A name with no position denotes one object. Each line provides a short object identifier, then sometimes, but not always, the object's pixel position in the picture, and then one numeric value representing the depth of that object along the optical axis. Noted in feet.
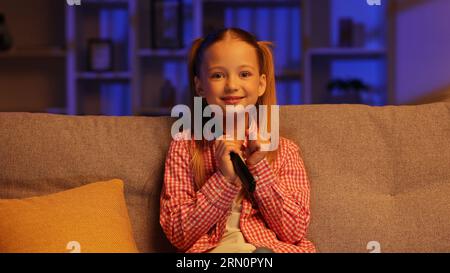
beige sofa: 7.47
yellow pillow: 6.81
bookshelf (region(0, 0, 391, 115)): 15.47
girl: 6.99
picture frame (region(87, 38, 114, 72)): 15.93
